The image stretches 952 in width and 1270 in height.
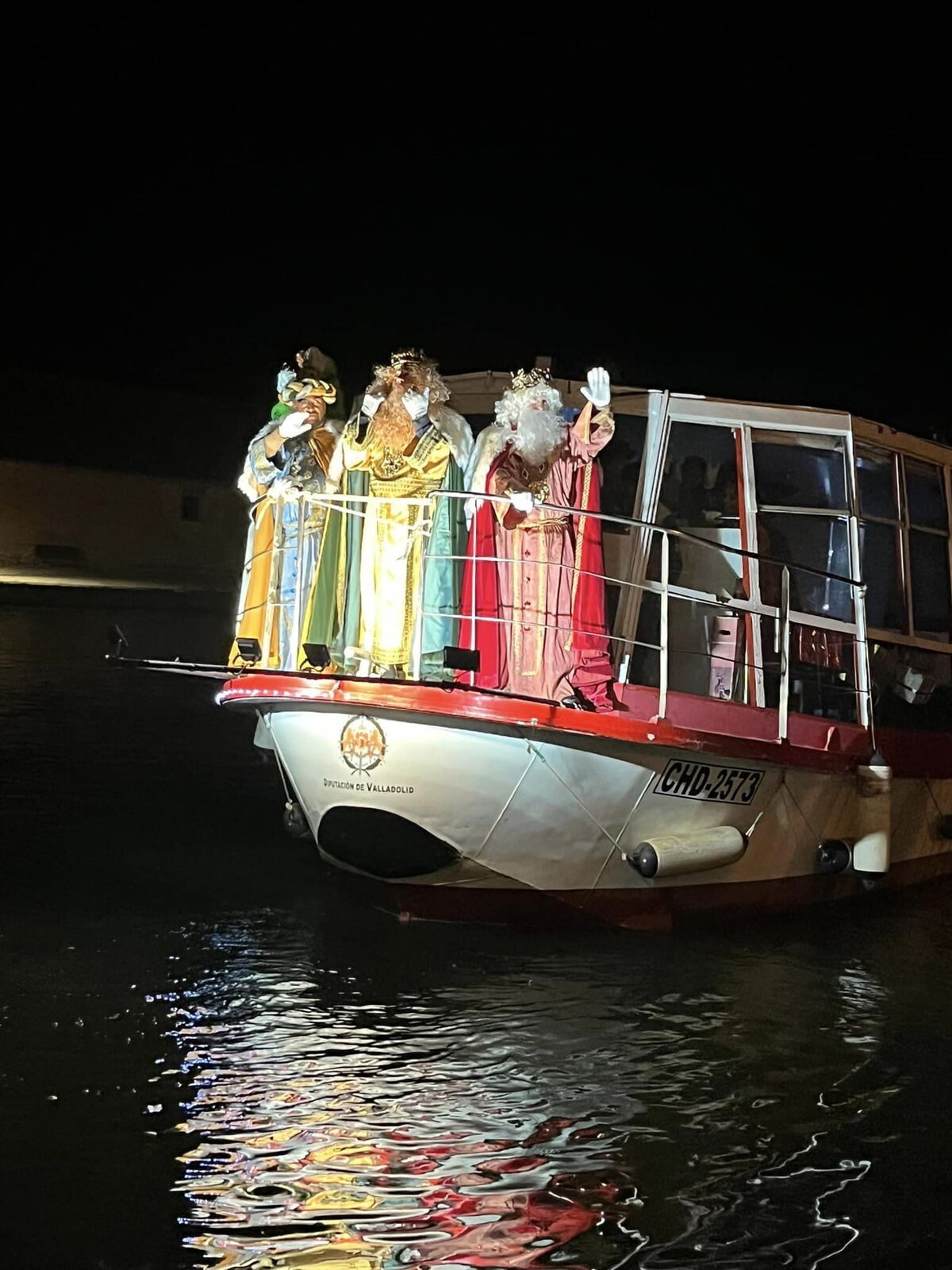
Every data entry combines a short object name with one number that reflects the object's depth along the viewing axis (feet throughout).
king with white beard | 29.37
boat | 28.17
